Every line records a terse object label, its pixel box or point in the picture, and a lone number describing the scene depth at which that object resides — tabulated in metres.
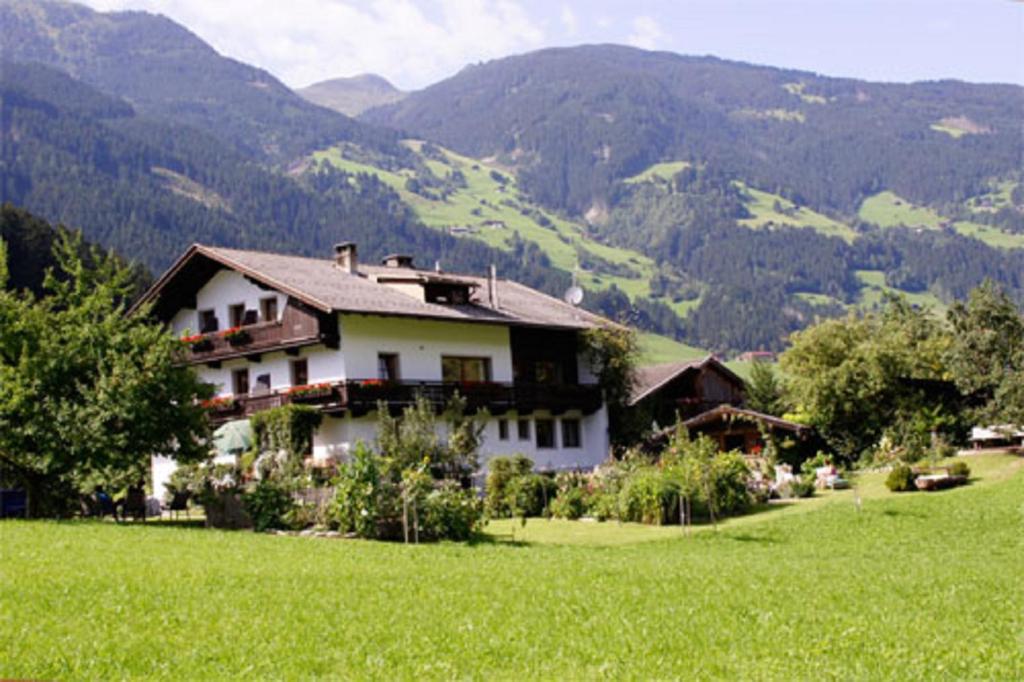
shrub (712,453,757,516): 30.20
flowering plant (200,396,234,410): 39.53
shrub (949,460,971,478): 33.59
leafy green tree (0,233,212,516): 25.12
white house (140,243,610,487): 37.94
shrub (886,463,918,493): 32.03
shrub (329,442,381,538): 23.88
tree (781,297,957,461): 43.72
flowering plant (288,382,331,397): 37.19
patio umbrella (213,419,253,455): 36.00
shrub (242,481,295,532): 25.58
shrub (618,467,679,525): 28.78
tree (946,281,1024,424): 38.78
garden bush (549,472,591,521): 30.50
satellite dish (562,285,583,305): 48.94
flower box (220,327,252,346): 40.12
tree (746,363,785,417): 54.16
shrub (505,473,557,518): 31.70
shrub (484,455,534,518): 32.19
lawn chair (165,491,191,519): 31.88
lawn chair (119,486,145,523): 30.05
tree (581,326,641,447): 46.38
